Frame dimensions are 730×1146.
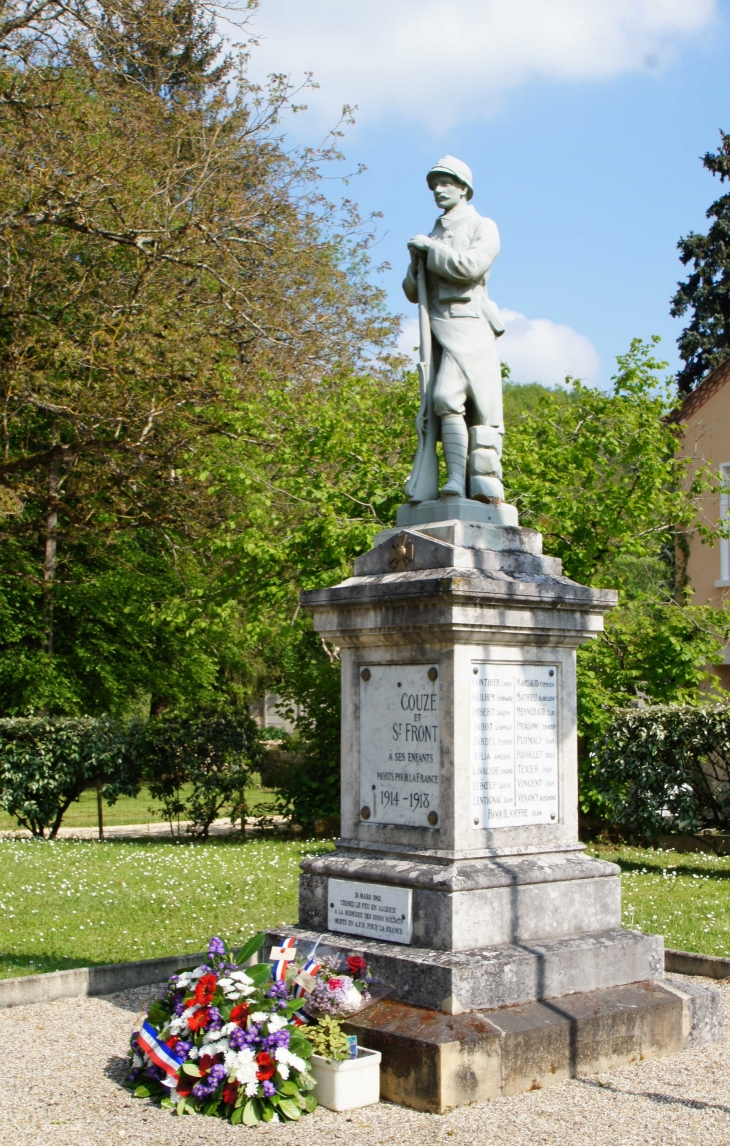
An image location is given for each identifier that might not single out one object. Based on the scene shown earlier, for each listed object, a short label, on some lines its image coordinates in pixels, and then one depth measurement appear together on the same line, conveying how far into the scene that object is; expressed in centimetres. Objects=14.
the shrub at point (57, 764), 1727
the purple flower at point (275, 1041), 529
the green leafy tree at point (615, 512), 1559
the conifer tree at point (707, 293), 3353
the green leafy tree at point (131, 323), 1822
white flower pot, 536
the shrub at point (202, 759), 1711
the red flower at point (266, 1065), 530
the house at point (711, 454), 2286
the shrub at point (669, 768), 1388
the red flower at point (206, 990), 554
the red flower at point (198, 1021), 545
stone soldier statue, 683
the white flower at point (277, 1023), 533
